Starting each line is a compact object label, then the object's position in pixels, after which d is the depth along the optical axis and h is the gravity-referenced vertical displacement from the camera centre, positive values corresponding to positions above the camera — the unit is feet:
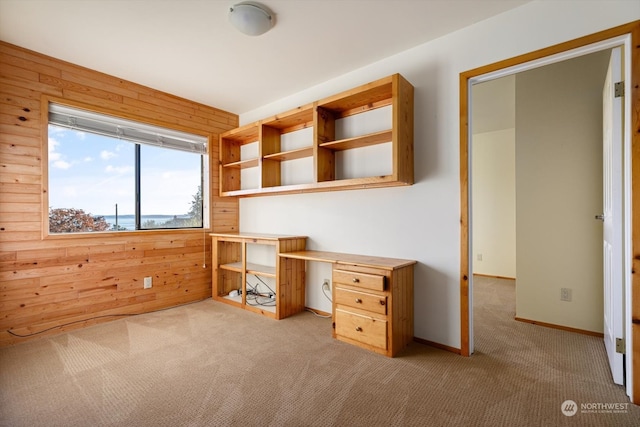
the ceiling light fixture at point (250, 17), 6.64 +4.53
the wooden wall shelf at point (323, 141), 7.80 +2.42
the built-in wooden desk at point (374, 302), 7.39 -2.29
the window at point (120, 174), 9.47 +1.56
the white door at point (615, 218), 5.89 -0.11
